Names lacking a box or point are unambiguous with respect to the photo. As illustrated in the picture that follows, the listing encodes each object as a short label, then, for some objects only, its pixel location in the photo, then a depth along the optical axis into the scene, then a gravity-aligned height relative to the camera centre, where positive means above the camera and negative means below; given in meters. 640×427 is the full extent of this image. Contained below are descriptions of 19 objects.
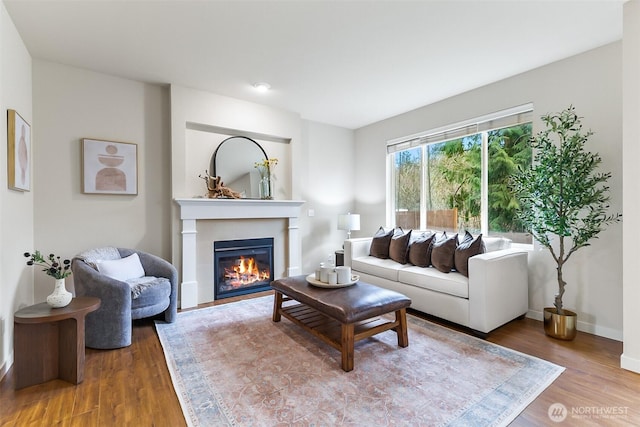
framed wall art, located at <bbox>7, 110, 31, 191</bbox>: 2.17 +0.50
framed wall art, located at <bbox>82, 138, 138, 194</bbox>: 3.09 +0.51
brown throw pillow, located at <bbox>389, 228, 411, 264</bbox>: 3.68 -0.45
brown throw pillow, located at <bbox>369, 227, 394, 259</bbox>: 3.96 -0.44
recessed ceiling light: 3.45 +1.50
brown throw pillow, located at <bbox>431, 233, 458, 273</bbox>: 3.11 -0.45
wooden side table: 1.91 -0.87
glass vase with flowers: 4.16 +0.54
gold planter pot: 2.56 -1.00
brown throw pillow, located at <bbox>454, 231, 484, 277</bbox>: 2.94 -0.42
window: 3.37 +0.49
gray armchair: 2.43 -0.75
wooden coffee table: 2.12 -0.75
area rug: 1.65 -1.12
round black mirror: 3.89 +0.67
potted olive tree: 2.52 +0.12
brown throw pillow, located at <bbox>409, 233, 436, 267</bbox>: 3.41 -0.46
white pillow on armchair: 2.72 -0.51
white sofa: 2.62 -0.76
